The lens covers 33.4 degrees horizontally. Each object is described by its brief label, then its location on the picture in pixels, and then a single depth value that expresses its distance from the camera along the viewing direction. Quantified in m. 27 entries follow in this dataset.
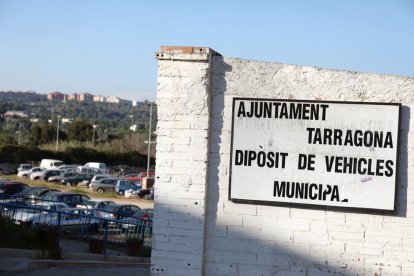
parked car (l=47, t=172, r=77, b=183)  61.25
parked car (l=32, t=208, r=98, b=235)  17.64
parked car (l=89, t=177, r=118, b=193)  58.34
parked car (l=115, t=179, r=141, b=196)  55.66
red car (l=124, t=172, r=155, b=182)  65.19
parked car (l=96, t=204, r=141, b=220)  31.30
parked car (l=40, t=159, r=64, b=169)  73.31
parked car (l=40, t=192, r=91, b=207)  33.71
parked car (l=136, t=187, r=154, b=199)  53.52
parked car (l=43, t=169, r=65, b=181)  61.78
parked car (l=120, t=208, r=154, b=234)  17.85
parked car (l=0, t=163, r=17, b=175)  71.00
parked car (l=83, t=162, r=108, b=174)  72.81
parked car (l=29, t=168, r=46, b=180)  62.78
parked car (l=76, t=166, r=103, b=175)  68.69
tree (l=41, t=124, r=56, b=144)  103.75
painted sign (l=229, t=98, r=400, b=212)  7.08
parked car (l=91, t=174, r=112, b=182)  59.00
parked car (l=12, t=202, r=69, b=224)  17.87
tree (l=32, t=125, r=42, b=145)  104.07
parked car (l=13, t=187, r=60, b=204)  37.57
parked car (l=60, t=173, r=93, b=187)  61.12
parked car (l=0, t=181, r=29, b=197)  41.12
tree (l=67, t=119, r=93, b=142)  104.94
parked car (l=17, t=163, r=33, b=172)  68.57
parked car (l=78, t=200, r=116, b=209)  31.92
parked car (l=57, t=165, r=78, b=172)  67.16
